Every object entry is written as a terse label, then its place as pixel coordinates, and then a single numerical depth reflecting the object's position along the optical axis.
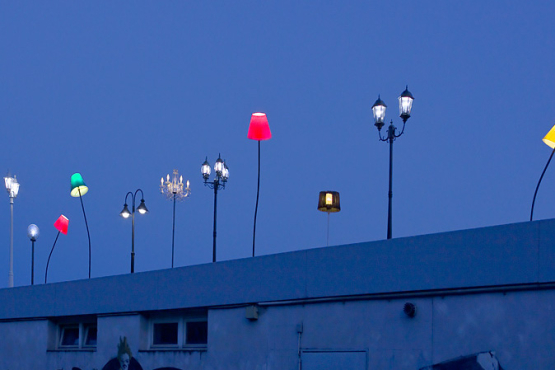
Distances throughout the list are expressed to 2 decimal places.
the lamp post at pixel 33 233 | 27.48
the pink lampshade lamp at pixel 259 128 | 17.07
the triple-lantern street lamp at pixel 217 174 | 27.86
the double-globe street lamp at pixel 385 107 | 18.11
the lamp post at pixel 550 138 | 15.13
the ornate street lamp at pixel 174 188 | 35.59
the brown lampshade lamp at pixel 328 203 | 23.73
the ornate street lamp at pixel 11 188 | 28.84
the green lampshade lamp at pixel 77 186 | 25.00
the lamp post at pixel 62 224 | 26.72
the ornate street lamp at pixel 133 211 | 28.30
